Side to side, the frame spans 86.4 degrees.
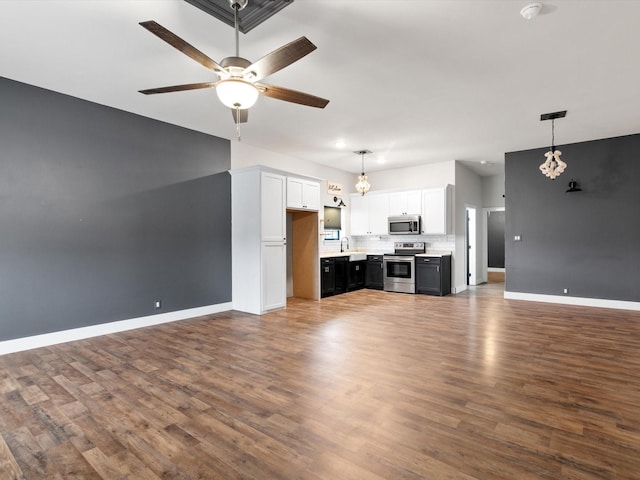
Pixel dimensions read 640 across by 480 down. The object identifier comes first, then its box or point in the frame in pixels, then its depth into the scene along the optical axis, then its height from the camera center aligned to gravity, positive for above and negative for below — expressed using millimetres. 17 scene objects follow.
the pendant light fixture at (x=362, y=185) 6852 +1112
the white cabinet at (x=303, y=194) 6251 +880
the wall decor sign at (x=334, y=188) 8242 +1273
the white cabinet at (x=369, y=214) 8258 +649
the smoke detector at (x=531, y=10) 2532 +1727
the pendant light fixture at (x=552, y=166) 5309 +1147
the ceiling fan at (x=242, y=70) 2201 +1239
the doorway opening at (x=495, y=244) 11000 -177
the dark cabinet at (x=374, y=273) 8141 -820
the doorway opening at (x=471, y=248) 9070 -248
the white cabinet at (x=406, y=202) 7732 +856
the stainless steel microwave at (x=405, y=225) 7645 +337
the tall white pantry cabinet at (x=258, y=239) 5641 +20
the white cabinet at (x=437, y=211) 7363 +626
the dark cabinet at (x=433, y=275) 7268 -783
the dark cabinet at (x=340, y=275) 7199 -801
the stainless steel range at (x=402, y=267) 7590 -642
